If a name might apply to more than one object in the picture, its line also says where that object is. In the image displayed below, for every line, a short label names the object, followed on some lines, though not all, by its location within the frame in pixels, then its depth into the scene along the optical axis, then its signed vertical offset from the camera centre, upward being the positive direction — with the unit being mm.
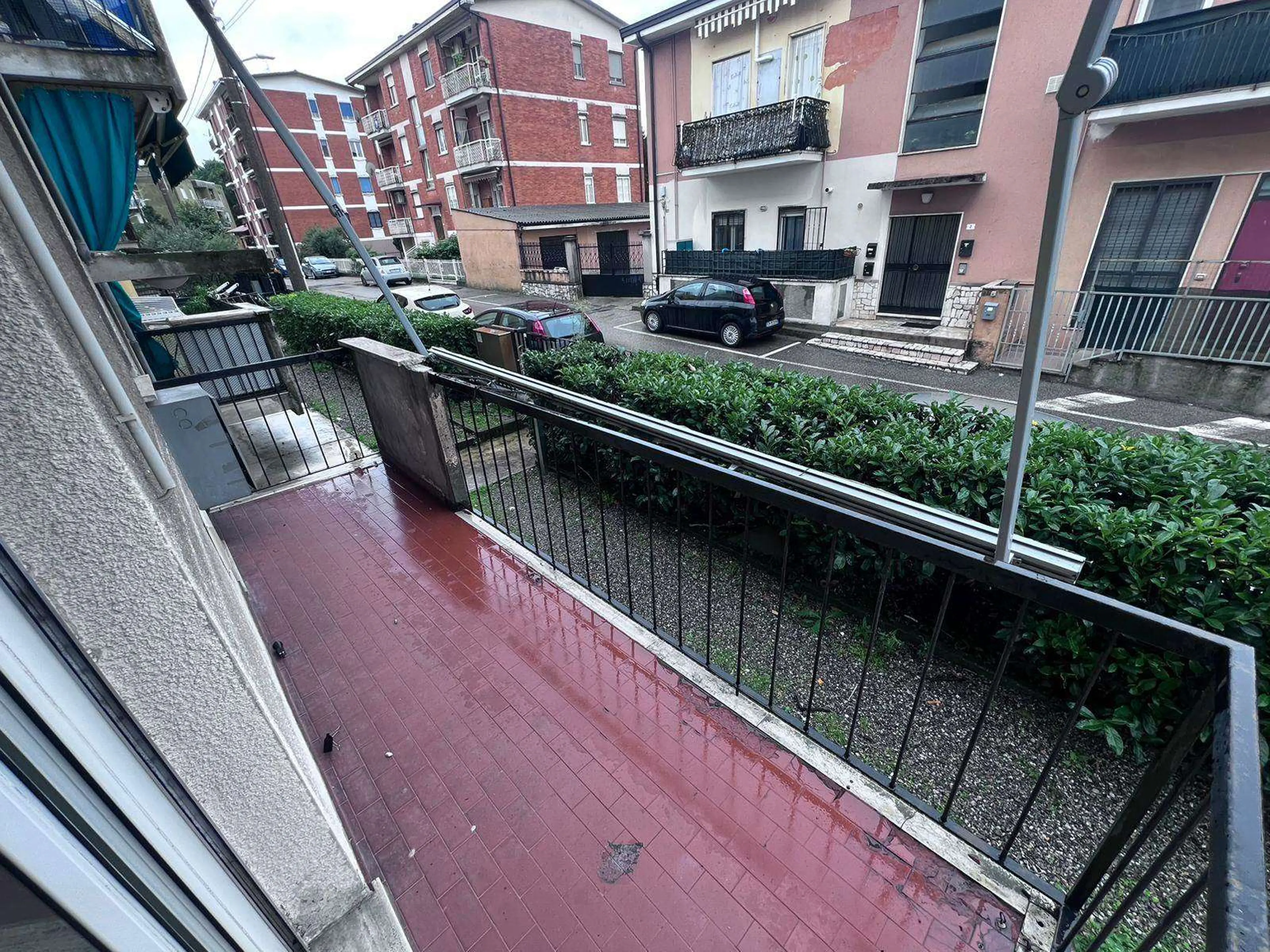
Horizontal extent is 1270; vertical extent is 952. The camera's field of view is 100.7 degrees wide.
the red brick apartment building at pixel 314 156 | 34312 +4663
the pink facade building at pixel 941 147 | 8047 +830
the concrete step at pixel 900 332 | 10445 -2567
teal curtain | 3312 +571
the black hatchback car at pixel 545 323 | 8453 -1594
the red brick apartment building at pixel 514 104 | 23234 +4996
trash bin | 7801 -1708
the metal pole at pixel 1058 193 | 868 -9
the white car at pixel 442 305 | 13227 -1918
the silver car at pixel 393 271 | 24541 -1901
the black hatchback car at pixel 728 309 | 11703 -2105
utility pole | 10422 +1345
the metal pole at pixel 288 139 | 2760 +555
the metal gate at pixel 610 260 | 21000 -1772
